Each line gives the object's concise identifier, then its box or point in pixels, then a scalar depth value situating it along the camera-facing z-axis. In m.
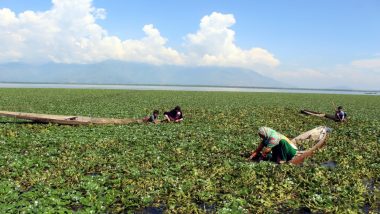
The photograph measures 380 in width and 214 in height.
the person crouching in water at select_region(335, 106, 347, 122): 29.11
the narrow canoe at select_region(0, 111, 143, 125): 23.17
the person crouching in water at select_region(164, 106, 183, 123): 26.69
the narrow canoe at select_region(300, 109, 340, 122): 30.12
